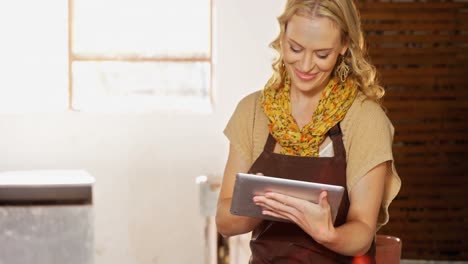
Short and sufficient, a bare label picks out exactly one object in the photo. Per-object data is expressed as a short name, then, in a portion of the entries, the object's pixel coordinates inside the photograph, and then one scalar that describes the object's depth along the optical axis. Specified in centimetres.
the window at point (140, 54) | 520
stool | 272
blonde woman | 244
